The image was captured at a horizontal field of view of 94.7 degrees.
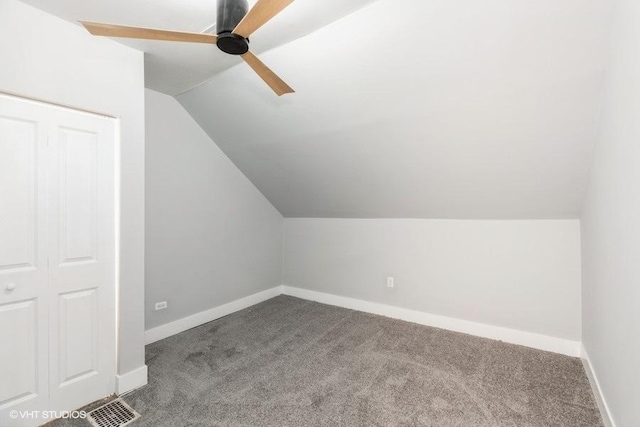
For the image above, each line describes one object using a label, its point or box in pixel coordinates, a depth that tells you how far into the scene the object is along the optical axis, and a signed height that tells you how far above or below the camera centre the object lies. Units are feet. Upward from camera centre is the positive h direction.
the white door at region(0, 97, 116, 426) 5.57 -0.88
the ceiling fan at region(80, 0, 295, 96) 4.25 +2.73
